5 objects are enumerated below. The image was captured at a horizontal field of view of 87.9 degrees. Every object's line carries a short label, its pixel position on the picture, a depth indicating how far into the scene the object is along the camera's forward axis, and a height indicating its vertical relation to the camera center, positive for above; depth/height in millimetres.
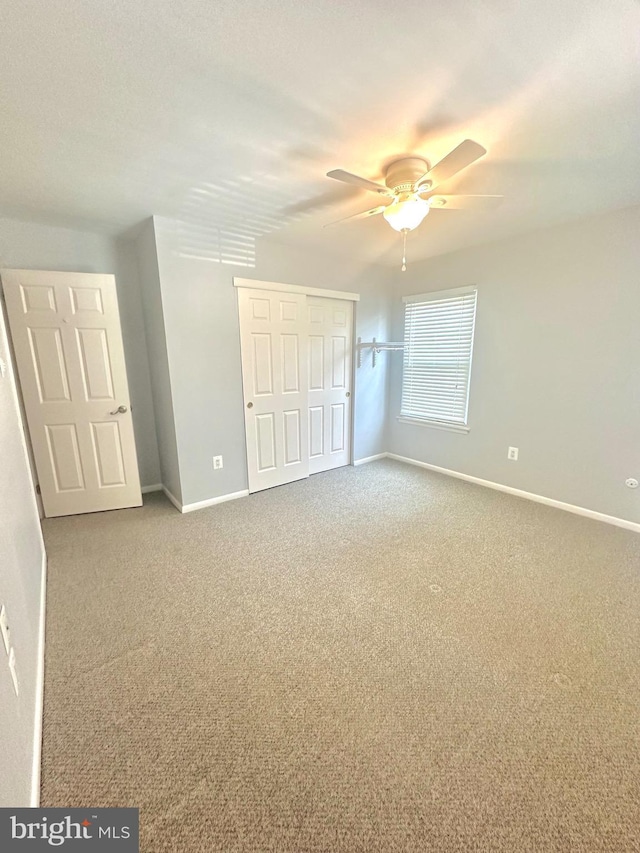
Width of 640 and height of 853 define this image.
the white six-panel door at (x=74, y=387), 2588 -289
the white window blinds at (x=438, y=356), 3523 -60
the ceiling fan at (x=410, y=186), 1602 +862
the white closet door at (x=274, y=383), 3148 -317
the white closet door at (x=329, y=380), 3617 -318
